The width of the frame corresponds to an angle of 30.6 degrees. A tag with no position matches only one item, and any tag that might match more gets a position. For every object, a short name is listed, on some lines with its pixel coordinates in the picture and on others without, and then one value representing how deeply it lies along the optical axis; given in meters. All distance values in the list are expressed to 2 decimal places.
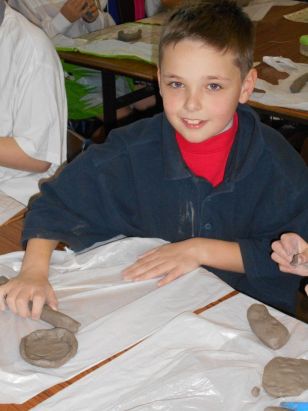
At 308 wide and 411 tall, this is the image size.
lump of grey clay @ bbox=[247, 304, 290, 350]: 0.77
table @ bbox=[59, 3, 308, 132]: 1.94
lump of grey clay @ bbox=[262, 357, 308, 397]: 0.69
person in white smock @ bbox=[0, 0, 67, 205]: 1.37
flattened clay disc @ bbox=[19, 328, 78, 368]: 0.74
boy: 0.98
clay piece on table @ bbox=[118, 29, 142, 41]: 2.34
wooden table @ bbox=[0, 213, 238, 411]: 0.69
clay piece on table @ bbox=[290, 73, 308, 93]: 1.83
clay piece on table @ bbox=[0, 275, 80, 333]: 0.80
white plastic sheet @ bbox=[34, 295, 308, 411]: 0.69
